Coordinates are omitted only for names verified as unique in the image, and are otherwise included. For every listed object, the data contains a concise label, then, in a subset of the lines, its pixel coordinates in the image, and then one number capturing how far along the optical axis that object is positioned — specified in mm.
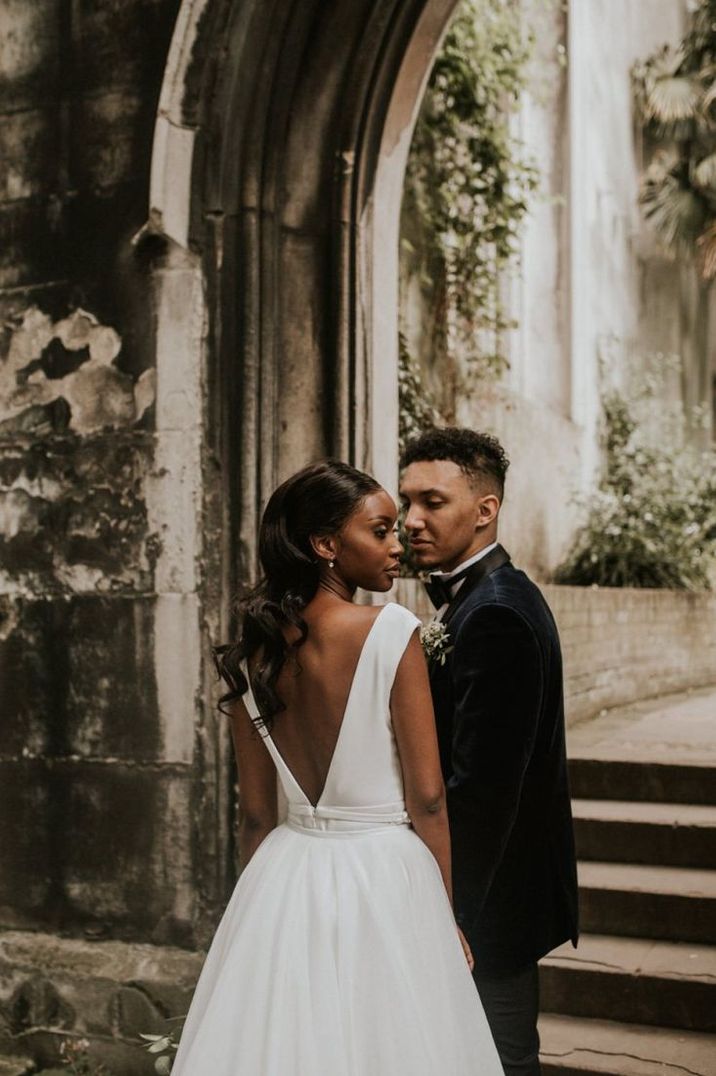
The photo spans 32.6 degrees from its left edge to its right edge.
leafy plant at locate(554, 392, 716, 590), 9812
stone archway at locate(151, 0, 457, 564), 3803
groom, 2342
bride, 2137
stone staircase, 3887
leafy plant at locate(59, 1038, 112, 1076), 3814
